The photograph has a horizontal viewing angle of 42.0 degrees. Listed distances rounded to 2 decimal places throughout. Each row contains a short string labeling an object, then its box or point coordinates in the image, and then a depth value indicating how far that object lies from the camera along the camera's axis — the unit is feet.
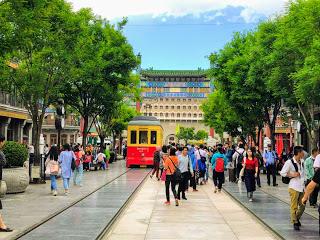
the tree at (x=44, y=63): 55.66
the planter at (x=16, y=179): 44.92
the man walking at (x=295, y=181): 29.04
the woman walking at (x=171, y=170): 39.71
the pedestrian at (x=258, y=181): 58.61
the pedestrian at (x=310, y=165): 37.96
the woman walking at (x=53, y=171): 45.59
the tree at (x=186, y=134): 368.44
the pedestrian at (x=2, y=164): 25.79
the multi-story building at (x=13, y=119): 108.43
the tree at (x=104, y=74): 90.63
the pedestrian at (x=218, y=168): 50.50
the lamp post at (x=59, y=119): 68.58
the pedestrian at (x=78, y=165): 57.76
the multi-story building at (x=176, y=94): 395.61
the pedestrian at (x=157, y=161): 70.14
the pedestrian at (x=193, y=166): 54.06
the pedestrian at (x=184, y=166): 44.30
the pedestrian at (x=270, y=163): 62.72
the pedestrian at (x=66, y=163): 46.99
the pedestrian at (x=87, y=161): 93.44
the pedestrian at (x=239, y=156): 60.22
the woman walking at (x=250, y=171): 44.53
